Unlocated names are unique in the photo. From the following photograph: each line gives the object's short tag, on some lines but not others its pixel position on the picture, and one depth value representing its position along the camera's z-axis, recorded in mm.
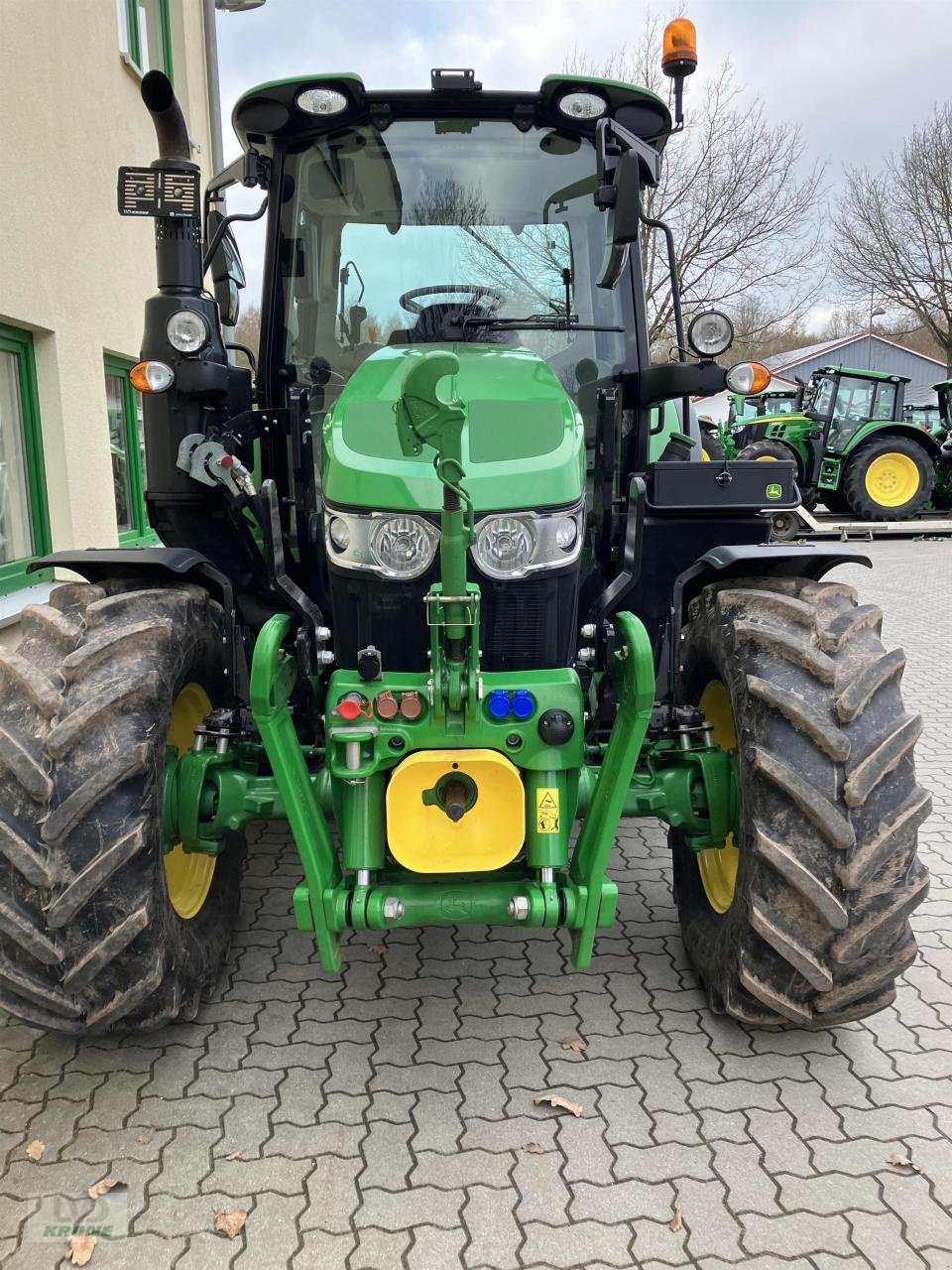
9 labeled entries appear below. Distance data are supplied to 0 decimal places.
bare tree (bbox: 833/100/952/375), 26219
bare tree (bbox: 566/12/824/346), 18250
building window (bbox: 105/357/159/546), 8648
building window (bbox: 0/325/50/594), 6426
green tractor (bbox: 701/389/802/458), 15619
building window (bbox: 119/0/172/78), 9016
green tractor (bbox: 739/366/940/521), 16859
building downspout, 10102
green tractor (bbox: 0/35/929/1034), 2613
